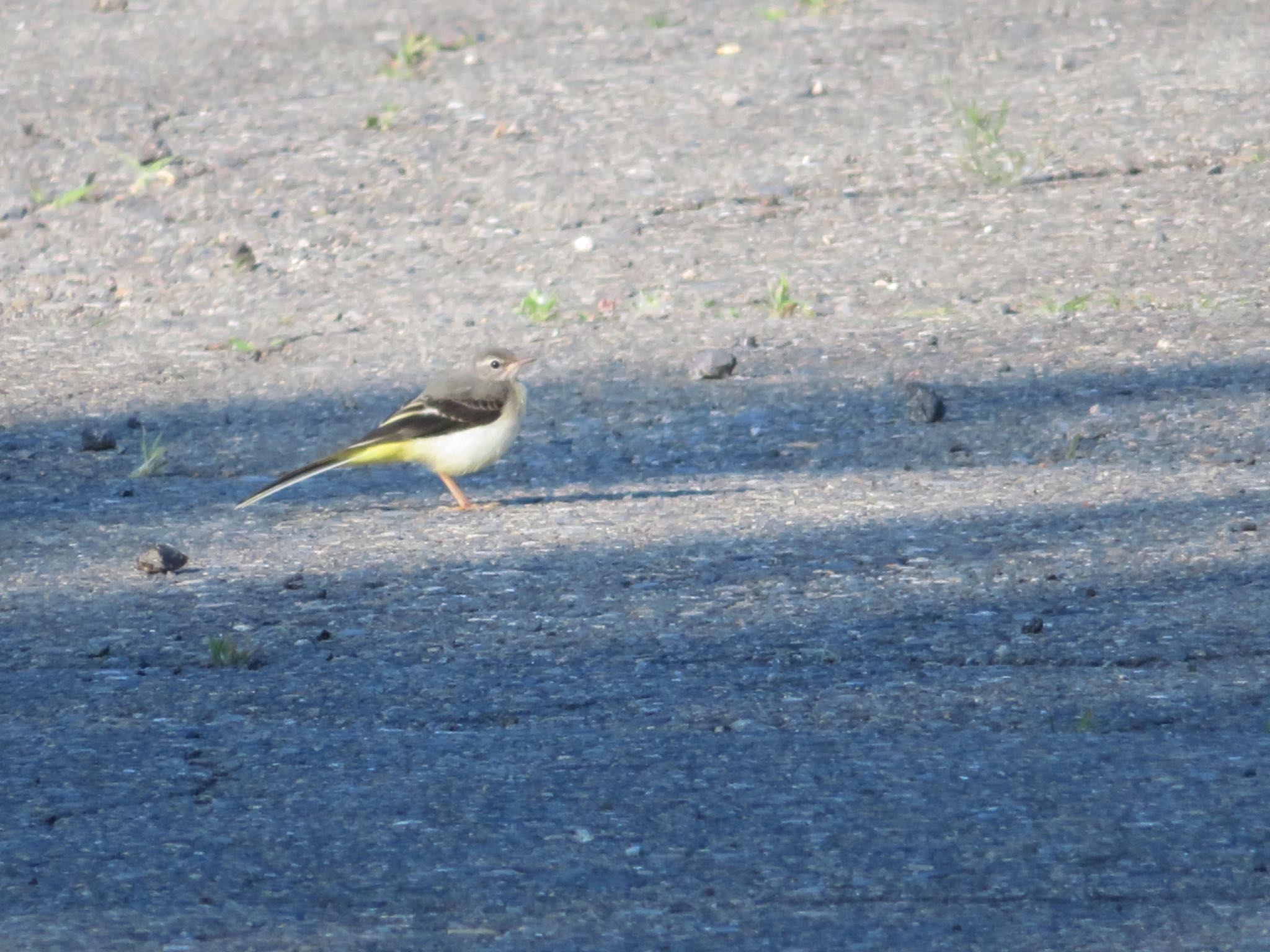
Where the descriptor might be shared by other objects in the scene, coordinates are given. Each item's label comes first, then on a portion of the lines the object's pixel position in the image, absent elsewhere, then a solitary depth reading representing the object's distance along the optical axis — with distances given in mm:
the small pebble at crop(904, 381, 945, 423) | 17078
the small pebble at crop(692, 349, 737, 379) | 18547
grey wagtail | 15148
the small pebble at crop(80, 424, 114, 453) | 17453
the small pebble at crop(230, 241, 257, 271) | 22531
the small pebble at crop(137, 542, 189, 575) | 13562
